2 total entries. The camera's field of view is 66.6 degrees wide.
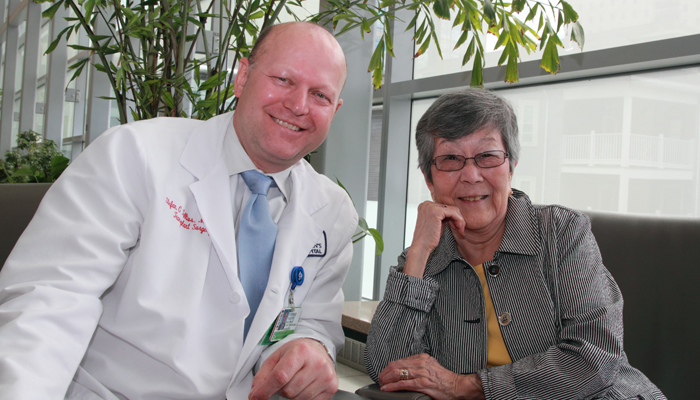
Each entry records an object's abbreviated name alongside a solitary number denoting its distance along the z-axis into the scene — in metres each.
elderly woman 1.39
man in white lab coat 1.15
